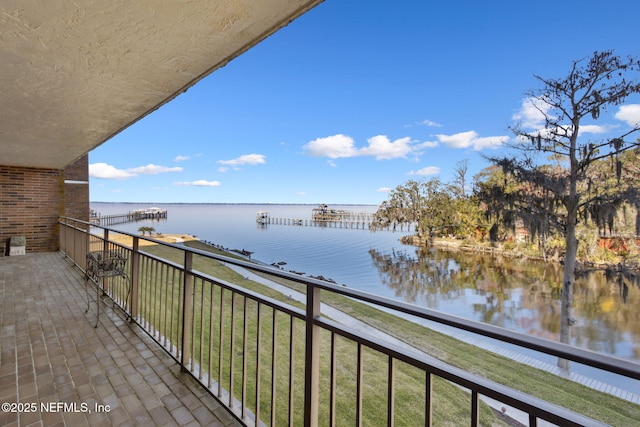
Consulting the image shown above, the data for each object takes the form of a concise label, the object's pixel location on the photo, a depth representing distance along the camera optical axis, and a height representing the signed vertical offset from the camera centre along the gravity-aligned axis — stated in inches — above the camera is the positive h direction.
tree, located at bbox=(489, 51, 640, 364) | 361.1 +87.1
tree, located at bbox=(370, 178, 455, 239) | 1119.6 +26.3
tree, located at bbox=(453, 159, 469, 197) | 1199.7 +163.9
